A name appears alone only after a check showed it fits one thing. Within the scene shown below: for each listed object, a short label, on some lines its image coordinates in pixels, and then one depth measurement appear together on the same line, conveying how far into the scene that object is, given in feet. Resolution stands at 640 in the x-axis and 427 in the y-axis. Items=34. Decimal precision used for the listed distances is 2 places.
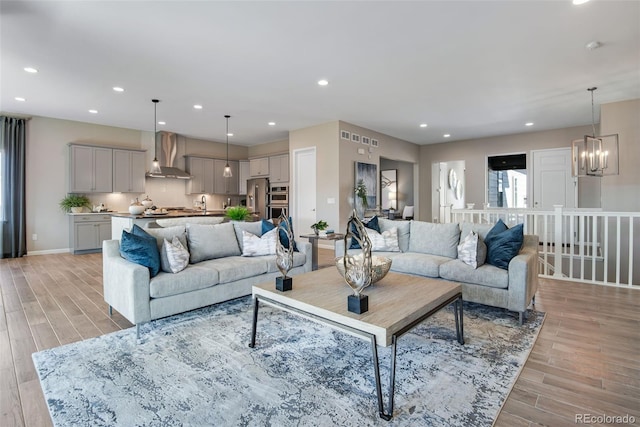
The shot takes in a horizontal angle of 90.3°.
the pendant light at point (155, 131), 17.99
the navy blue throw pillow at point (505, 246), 10.10
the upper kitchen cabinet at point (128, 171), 23.65
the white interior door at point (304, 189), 23.66
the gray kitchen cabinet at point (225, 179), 29.72
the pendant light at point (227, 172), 22.86
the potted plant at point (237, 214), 16.81
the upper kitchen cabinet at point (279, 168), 26.63
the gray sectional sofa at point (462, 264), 9.53
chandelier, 15.47
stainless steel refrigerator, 28.27
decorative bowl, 7.94
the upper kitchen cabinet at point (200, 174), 28.04
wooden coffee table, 5.61
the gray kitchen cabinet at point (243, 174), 30.99
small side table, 14.21
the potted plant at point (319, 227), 15.43
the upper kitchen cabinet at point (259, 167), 28.35
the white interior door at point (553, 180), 24.41
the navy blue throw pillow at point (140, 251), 9.06
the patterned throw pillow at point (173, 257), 9.70
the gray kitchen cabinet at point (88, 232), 21.75
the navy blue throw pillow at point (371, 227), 14.03
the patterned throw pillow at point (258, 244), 12.18
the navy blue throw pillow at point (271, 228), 12.68
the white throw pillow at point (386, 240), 13.35
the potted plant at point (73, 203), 21.98
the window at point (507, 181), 30.45
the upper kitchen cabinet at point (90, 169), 21.81
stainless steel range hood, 25.81
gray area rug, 5.53
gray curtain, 20.06
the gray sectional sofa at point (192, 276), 8.66
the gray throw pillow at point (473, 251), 10.52
